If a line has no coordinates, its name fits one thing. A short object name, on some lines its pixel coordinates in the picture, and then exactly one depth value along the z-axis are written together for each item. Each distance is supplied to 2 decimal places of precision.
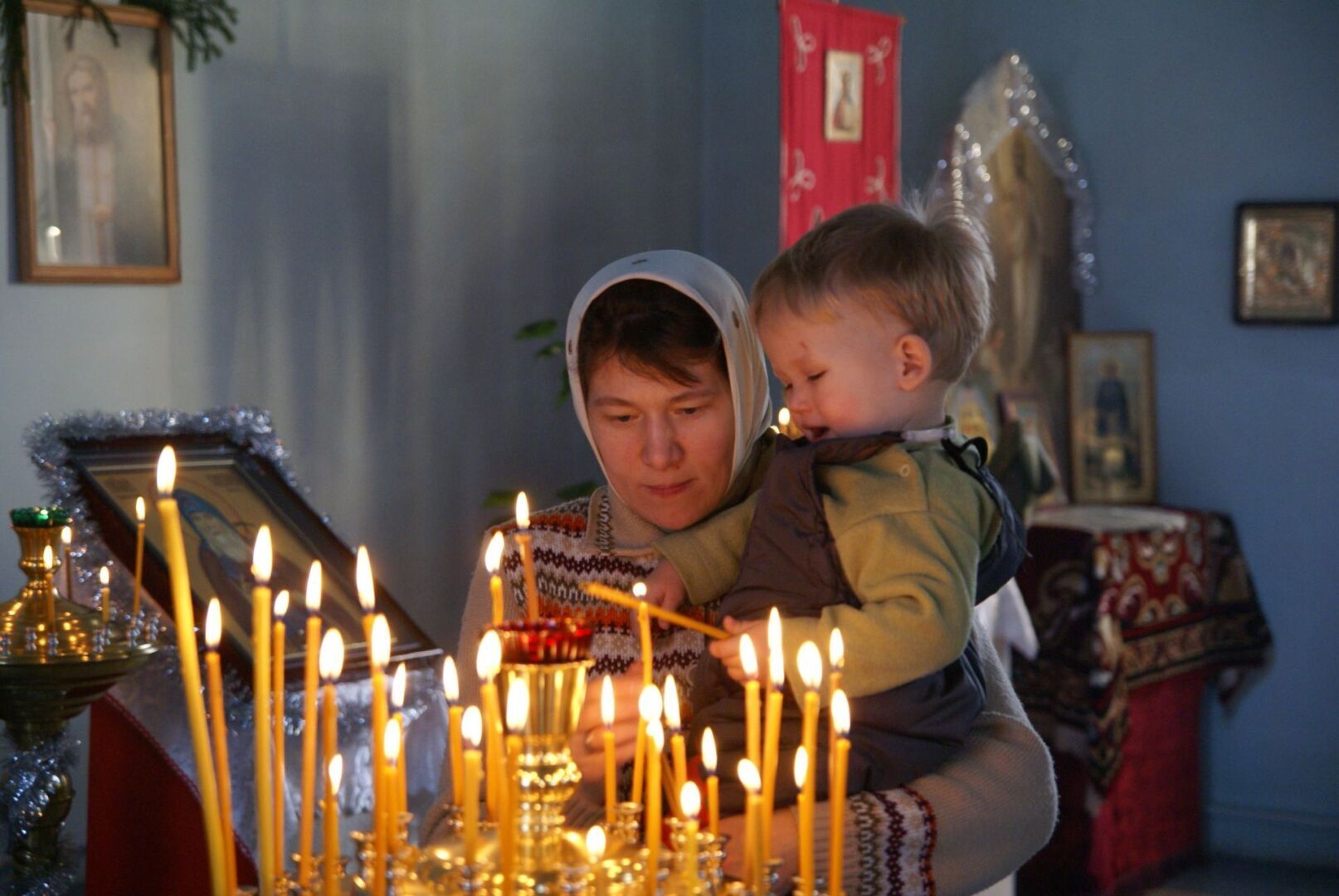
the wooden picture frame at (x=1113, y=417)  6.08
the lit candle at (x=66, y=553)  2.62
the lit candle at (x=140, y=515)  1.99
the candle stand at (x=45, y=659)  2.34
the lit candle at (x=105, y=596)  2.44
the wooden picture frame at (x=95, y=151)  3.96
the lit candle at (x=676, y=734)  1.18
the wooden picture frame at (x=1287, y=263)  5.83
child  1.77
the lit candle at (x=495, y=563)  1.19
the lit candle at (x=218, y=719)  1.04
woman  2.01
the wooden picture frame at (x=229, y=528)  2.91
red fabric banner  4.99
